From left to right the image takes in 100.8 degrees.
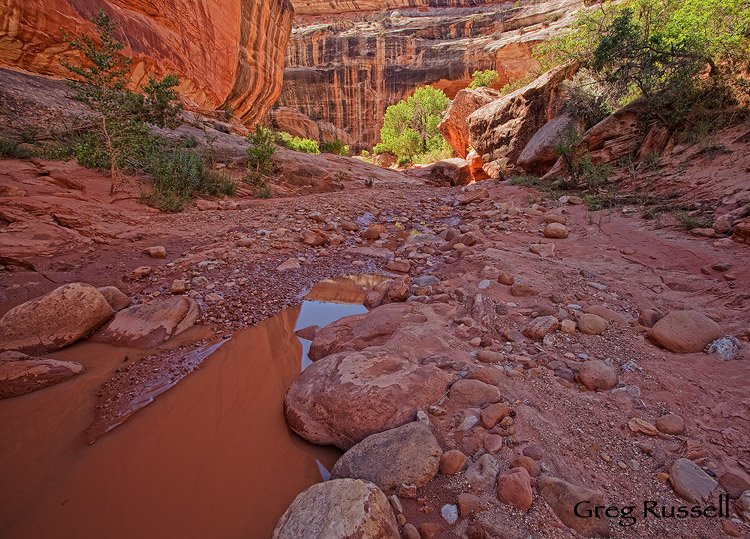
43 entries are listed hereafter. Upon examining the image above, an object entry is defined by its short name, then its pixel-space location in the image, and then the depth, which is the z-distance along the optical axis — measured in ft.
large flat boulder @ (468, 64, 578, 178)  32.17
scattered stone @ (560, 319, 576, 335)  6.86
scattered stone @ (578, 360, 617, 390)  5.30
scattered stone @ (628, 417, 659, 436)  4.32
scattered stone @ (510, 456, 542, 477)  4.03
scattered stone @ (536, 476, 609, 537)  3.40
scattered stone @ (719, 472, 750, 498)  3.42
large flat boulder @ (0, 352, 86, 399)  5.84
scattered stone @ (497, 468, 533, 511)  3.64
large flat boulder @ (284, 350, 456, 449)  5.20
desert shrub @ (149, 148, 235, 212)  17.03
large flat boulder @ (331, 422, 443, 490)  4.15
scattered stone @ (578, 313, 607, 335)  6.74
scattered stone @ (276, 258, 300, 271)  11.91
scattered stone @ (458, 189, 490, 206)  23.72
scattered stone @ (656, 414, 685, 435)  4.25
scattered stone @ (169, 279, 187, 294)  9.23
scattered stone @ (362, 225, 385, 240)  16.29
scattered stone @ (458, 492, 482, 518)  3.73
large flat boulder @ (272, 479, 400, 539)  3.36
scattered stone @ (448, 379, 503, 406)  5.19
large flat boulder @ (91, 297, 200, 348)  7.47
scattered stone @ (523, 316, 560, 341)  6.81
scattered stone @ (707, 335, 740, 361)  5.41
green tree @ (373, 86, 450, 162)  67.97
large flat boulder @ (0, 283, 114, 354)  6.75
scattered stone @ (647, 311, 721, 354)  5.87
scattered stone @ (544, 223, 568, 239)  13.43
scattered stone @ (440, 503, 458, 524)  3.73
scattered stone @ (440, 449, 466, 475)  4.20
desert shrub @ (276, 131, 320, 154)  45.47
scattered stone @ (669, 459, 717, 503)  3.49
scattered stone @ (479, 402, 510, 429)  4.76
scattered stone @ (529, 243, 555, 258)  11.52
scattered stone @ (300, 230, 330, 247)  14.33
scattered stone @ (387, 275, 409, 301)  9.62
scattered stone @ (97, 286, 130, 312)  8.32
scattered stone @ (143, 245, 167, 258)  10.96
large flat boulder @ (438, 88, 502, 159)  44.70
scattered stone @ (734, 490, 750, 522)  3.20
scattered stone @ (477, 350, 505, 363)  6.24
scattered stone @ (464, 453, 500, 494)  3.95
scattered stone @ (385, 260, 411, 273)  12.32
